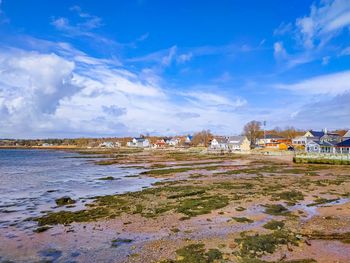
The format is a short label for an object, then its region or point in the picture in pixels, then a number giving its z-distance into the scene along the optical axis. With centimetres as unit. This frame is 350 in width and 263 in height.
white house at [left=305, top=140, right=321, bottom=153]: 7744
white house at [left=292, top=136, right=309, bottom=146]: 10774
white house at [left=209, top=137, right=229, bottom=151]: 12912
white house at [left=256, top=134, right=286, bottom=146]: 12939
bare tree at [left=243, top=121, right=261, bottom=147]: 12962
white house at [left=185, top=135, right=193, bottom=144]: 18160
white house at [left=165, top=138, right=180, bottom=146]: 18792
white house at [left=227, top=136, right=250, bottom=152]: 11471
